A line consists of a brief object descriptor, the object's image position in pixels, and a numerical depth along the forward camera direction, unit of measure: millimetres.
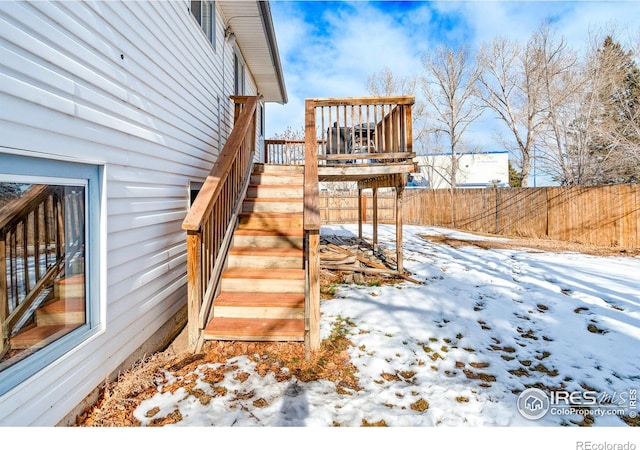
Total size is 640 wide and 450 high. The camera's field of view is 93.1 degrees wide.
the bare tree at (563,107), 13220
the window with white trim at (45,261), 1693
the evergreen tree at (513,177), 26703
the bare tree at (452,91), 18703
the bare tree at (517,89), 15202
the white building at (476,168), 27812
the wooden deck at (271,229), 2887
